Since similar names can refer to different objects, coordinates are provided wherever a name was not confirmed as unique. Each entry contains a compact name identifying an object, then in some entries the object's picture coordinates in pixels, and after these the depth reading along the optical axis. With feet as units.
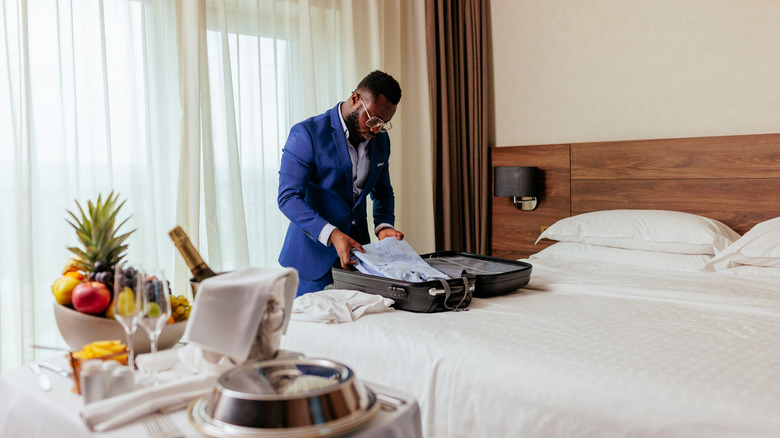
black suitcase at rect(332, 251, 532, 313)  6.48
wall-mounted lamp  12.48
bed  4.30
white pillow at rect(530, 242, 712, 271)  9.30
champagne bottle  4.14
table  3.26
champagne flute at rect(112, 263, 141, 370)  3.67
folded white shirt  6.23
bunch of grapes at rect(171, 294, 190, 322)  4.61
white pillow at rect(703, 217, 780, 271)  8.58
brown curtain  13.61
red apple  4.24
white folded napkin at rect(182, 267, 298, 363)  3.67
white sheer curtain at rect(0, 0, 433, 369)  8.72
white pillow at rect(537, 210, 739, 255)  9.61
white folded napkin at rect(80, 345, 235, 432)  3.31
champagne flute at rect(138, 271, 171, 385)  3.67
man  8.25
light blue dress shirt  7.12
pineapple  4.49
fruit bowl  4.27
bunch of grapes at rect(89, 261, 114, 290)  4.41
